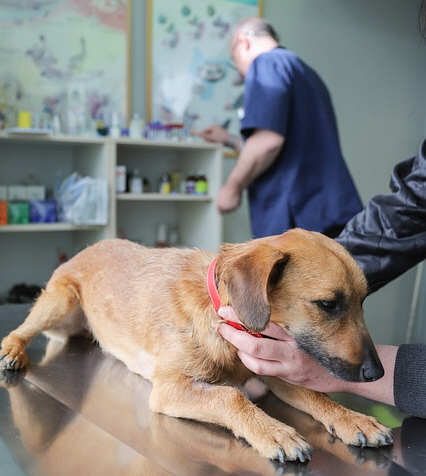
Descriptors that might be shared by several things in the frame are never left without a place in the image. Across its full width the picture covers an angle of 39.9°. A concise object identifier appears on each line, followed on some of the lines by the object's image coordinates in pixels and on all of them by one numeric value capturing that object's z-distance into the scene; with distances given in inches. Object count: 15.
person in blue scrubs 98.8
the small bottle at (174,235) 154.6
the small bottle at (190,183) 143.6
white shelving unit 129.6
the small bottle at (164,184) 144.3
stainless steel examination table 34.7
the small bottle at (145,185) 145.3
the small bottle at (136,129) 137.0
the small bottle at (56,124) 132.5
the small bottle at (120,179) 132.2
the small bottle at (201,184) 142.9
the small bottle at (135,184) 137.3
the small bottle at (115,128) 133.4
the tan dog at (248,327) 38.9
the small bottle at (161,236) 152.6
